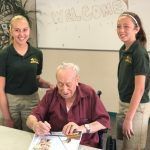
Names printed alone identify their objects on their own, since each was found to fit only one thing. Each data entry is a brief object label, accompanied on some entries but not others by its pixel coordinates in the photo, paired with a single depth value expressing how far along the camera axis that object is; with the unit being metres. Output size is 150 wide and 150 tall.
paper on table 1.67
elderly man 1.92
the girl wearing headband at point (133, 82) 2.12
